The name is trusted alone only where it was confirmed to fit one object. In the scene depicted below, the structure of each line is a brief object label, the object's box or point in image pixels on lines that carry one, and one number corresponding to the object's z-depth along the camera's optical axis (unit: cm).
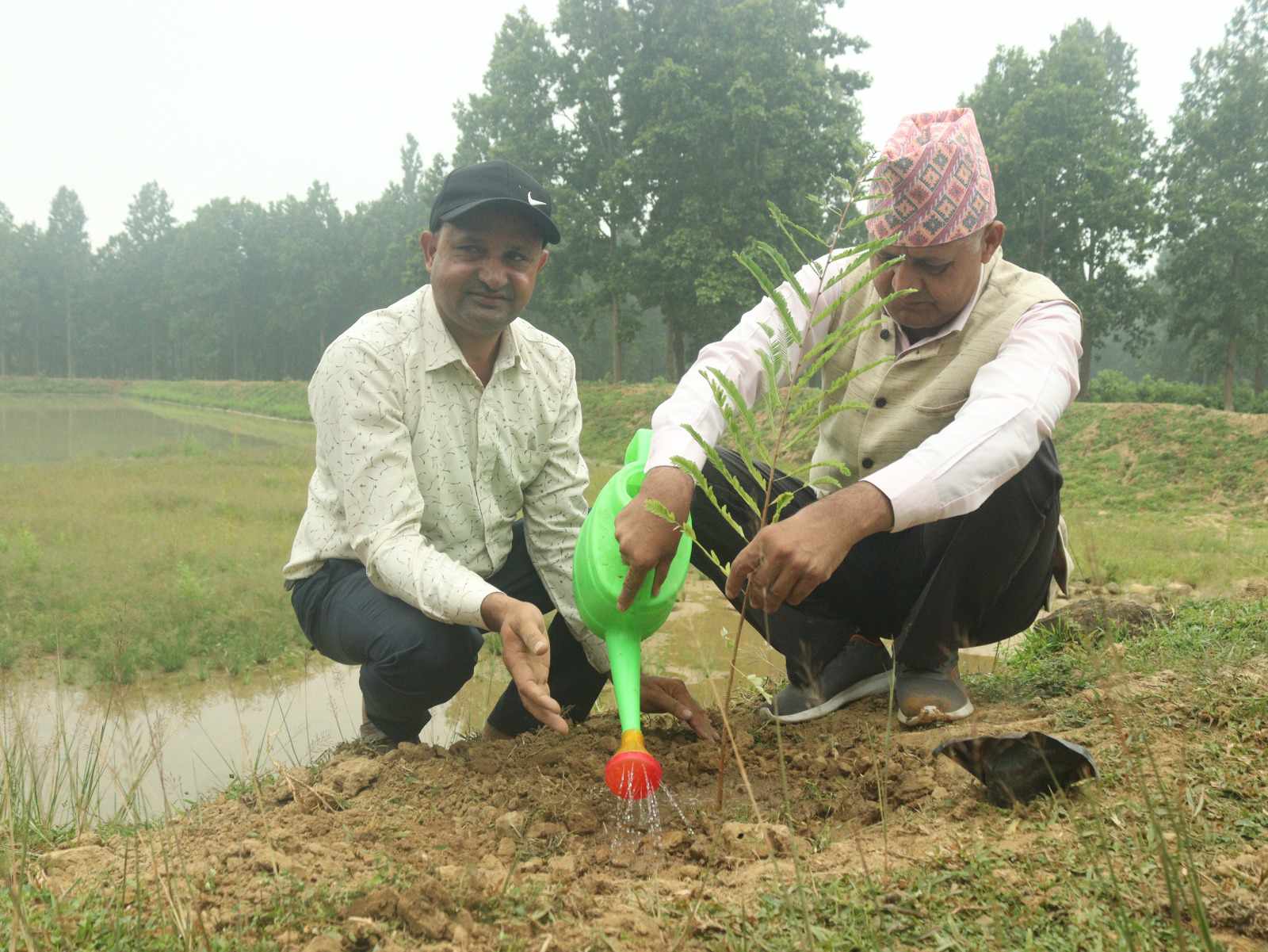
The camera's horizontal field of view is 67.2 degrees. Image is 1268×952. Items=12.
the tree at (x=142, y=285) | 5062
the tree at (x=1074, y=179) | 1995
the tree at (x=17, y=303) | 5062
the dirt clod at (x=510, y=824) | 196
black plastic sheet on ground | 176
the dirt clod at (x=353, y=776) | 223
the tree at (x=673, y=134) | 2041
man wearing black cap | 240
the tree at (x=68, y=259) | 5219
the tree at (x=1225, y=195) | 1912
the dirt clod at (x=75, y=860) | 176
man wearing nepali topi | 196
